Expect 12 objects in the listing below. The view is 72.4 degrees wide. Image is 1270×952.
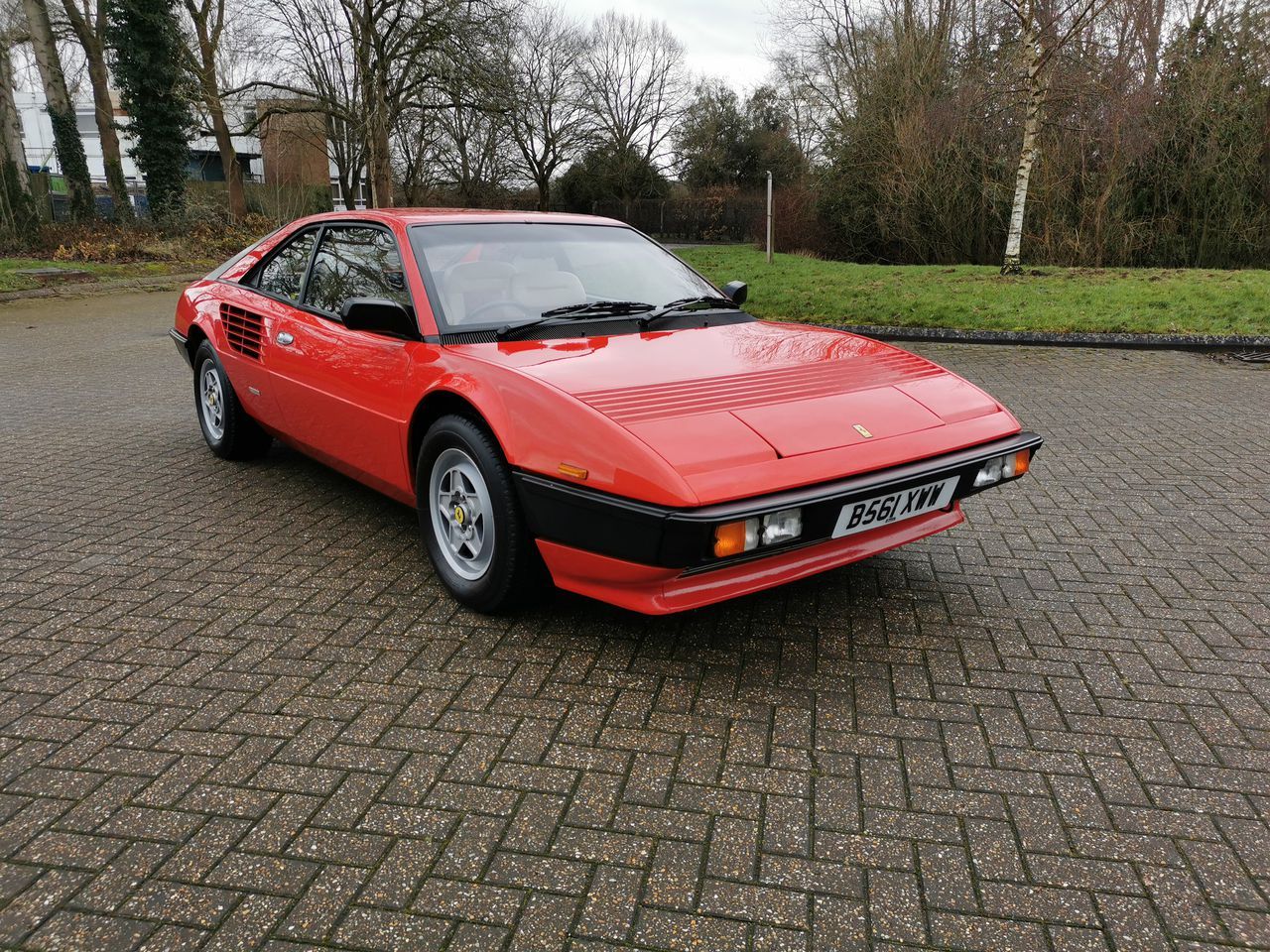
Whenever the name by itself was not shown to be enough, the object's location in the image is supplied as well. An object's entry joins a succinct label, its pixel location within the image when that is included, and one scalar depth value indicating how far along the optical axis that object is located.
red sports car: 2.56
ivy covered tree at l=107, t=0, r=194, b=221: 21.53
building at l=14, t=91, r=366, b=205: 31.25
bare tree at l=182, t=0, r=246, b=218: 22.64
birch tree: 12.26
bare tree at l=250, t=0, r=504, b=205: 21.73
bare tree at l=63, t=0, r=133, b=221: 20.39
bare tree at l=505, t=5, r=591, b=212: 39.69
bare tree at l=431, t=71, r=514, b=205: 37.59
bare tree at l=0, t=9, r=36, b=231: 18.02
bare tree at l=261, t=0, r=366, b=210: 24.34
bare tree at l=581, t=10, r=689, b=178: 43.19
